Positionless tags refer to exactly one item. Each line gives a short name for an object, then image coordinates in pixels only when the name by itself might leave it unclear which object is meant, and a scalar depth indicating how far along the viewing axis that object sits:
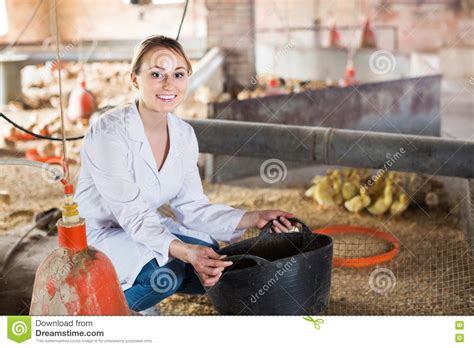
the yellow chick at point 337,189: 3.10
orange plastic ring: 2.35
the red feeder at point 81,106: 4.62
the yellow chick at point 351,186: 3.06
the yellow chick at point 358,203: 2.97
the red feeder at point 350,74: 5.72
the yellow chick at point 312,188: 3.23
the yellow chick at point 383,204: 2.97
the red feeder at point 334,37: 7.70
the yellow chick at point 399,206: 2.97
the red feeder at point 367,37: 6.87
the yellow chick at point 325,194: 3.07
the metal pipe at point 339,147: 2.04
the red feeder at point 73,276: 1.50
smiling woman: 1.67
